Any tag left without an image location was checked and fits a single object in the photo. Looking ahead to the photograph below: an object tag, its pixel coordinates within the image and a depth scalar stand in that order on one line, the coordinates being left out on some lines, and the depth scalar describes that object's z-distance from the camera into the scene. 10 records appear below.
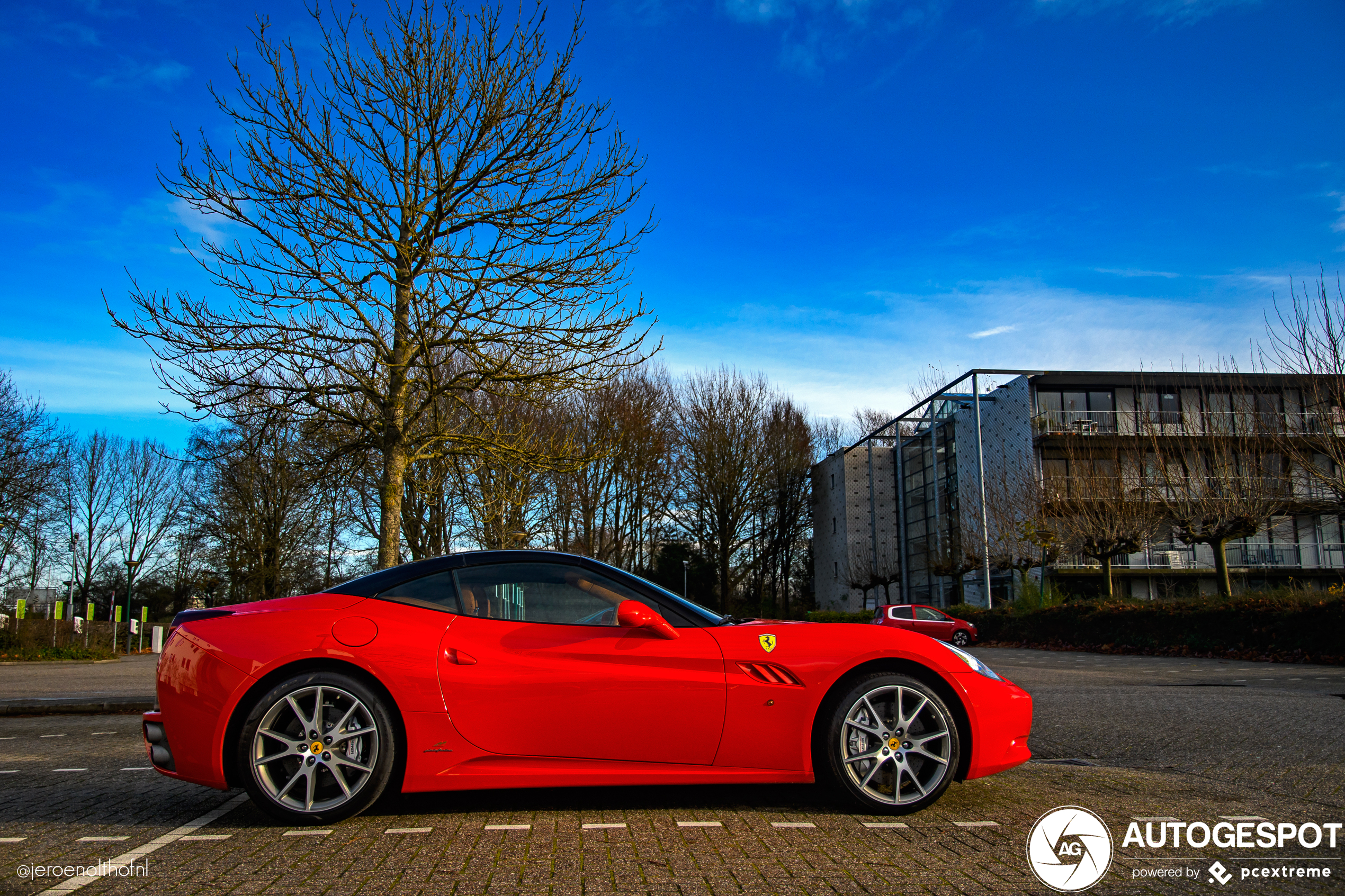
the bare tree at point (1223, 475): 22.83
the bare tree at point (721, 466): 44.12
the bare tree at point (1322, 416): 18.50
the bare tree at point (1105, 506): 25.75
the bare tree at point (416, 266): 10.03
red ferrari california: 3.82
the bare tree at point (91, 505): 46.25
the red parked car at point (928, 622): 27.30
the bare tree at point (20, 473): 26.66
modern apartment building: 26.63
